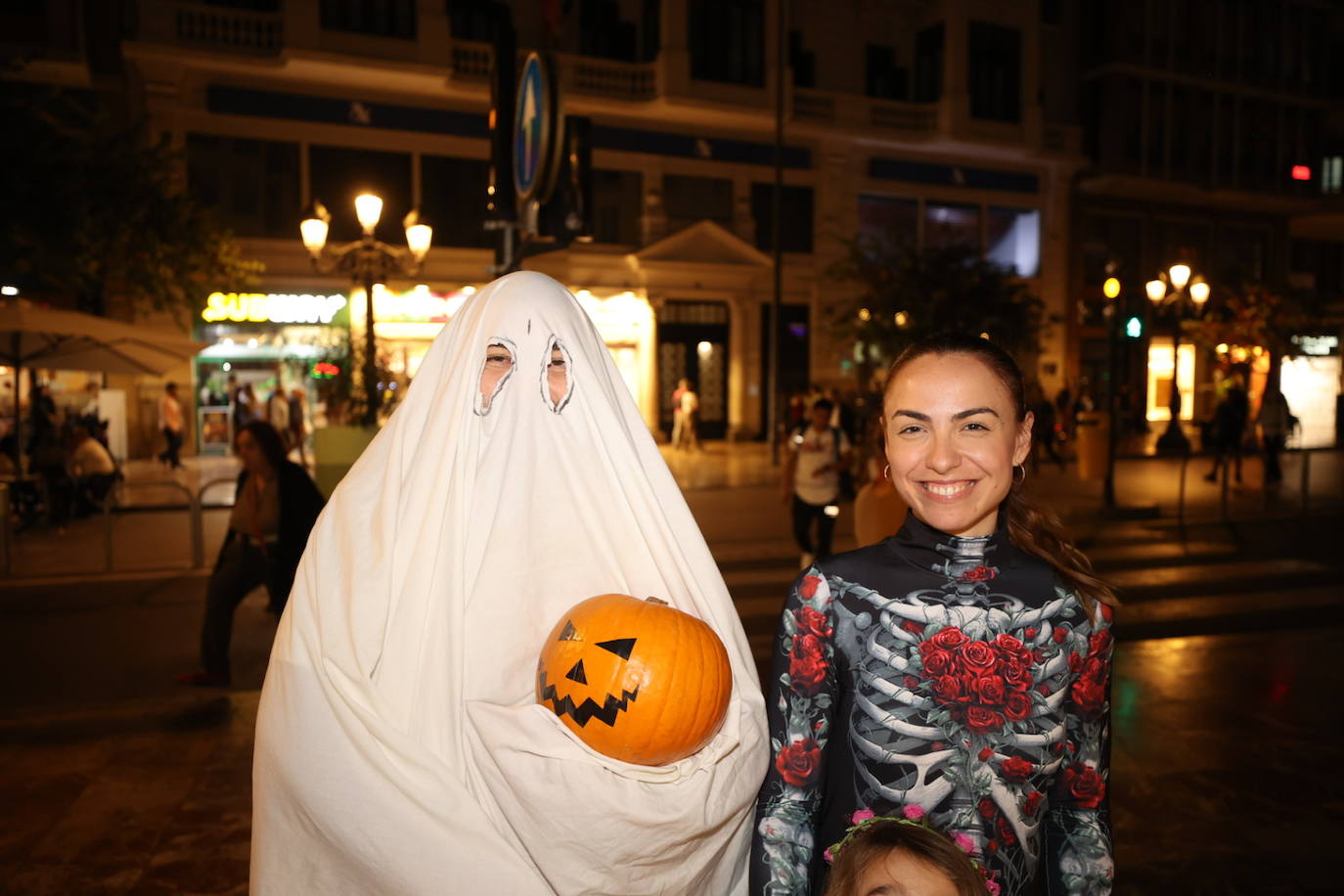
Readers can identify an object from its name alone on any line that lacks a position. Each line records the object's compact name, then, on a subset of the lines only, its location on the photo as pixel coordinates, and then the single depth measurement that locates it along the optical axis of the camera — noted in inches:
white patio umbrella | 533.3
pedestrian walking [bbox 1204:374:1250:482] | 661.6
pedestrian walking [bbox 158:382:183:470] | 785.6
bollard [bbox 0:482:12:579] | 391.5
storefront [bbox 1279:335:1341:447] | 1325.0
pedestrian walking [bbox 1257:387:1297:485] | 717.3
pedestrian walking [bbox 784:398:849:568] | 367.9
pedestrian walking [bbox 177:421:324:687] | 251.0
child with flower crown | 64.4
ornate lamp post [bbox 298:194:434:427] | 452.1
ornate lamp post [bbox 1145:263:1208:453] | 775.1
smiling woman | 71.6
